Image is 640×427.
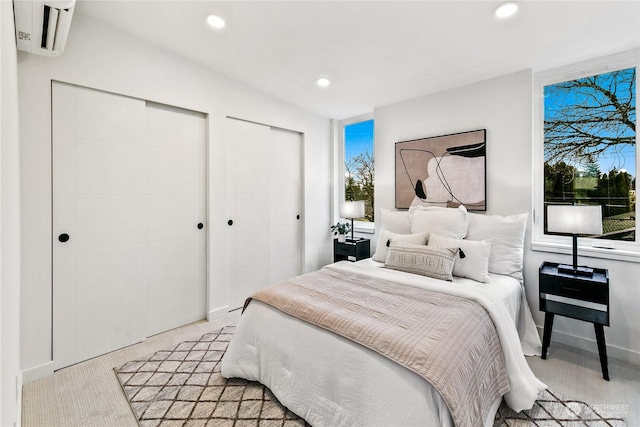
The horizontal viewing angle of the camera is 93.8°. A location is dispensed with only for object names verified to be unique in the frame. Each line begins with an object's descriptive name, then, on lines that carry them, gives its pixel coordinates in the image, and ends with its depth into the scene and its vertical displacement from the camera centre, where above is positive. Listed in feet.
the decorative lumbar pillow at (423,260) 7.78 -1.28
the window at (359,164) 13.82 +2.33
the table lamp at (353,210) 12.59 +0.13
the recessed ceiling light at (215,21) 6.98 +4.59
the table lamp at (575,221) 7.09 -0.23
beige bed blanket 4.27 -1.95
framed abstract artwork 9.95 +1.48
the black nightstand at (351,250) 12.45 -1.56
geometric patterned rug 5.52 -3.79
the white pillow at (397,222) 10.38 -0.32
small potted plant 13.58 -0.72
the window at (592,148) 7.94 +1.83
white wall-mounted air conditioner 5.12 +3.52
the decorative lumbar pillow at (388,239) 8.93 -0.82
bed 4.27 -2.42
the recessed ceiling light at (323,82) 10.09 +4.52
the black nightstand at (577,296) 6.89 -2.01
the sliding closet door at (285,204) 12.07 +0.39
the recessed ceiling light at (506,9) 6.23 +4.33
